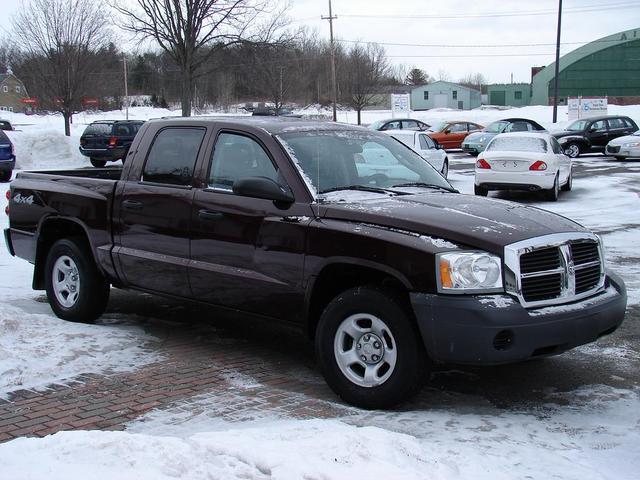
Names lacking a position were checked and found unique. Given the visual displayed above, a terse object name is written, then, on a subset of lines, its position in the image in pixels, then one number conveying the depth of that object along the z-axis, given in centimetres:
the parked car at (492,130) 3106
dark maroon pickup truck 432
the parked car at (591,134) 3108
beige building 11406
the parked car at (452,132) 3525
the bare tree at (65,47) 3030
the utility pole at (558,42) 4241
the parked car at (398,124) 3160
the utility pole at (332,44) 5003
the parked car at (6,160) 2038
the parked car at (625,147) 2736
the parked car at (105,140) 2645
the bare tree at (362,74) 5788
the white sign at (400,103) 4691
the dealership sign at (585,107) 4506
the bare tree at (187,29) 2805
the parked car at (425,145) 2030
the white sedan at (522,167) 1631
